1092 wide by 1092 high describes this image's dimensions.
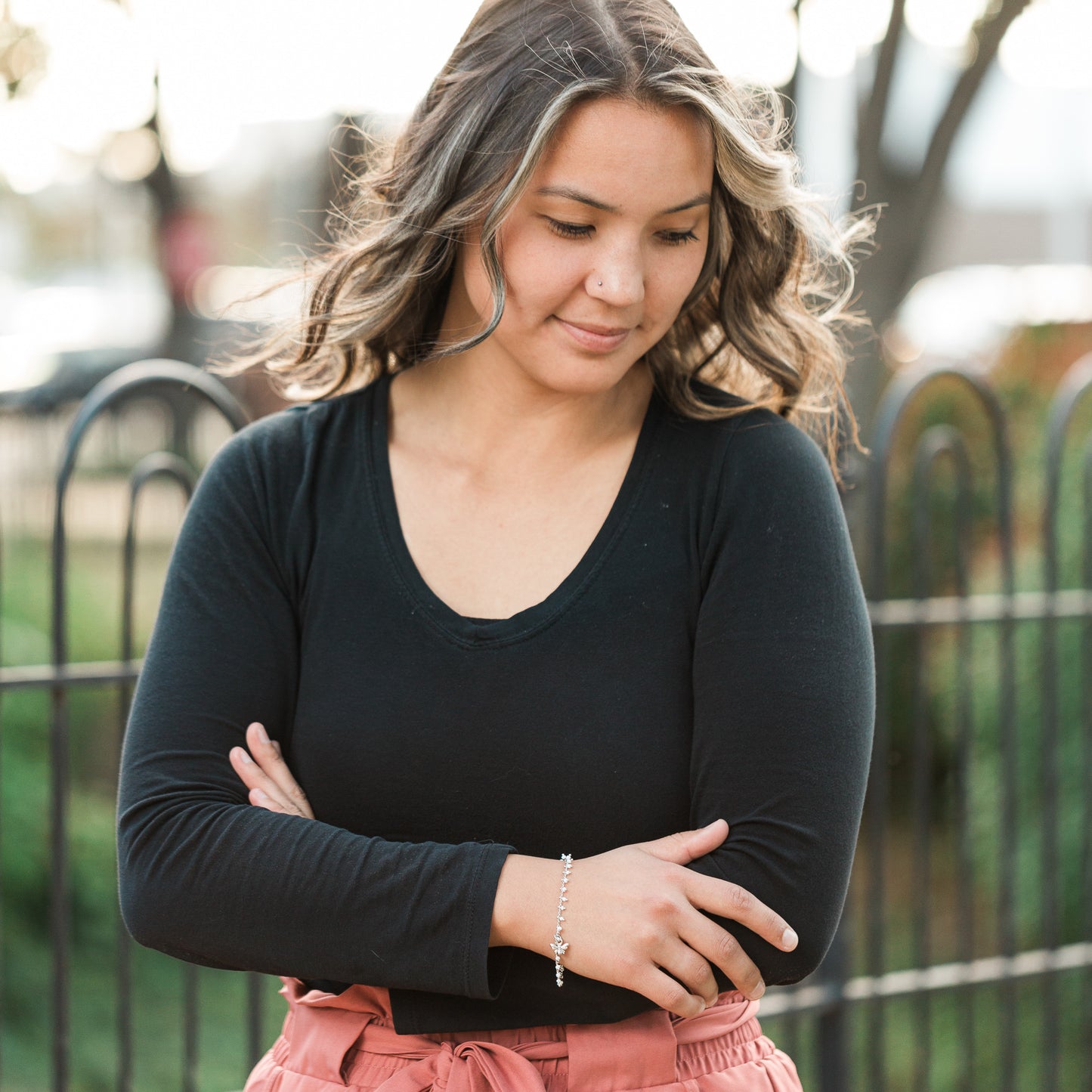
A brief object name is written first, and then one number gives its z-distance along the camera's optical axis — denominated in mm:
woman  2000
